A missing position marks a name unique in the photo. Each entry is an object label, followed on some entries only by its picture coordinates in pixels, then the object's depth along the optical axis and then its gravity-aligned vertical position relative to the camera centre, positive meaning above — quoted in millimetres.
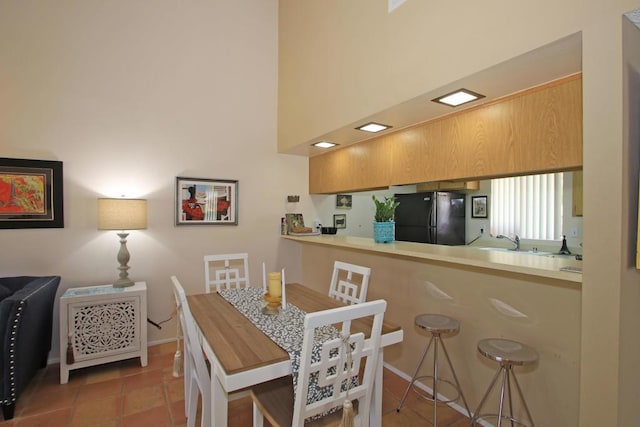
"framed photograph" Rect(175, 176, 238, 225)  3369 +97
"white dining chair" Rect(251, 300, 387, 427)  1239 -716
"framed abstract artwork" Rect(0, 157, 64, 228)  2676 +142
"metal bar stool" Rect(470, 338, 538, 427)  1566 -726
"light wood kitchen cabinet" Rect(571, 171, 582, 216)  3329 +170
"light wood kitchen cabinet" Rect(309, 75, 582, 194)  1780 +471
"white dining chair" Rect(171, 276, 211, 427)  1529 -720
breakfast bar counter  1677 -638
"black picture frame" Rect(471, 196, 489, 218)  4617 +47
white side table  2527 -955
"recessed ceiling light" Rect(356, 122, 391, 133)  2711 +719
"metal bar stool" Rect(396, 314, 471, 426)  1948 -724
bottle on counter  3608 -437
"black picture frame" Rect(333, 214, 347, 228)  4391 -143
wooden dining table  1329 -640
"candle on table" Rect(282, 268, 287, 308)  2023 -563
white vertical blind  3824 +42
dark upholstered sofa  1993 -816
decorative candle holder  1966 -579
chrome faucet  4125 -403
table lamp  2754 -76
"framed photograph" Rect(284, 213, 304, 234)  3916 -145
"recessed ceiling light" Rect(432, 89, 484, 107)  2008 +734
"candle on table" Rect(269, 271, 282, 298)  1964 -459
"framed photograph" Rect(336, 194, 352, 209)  4379 +127
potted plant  2845 -125
